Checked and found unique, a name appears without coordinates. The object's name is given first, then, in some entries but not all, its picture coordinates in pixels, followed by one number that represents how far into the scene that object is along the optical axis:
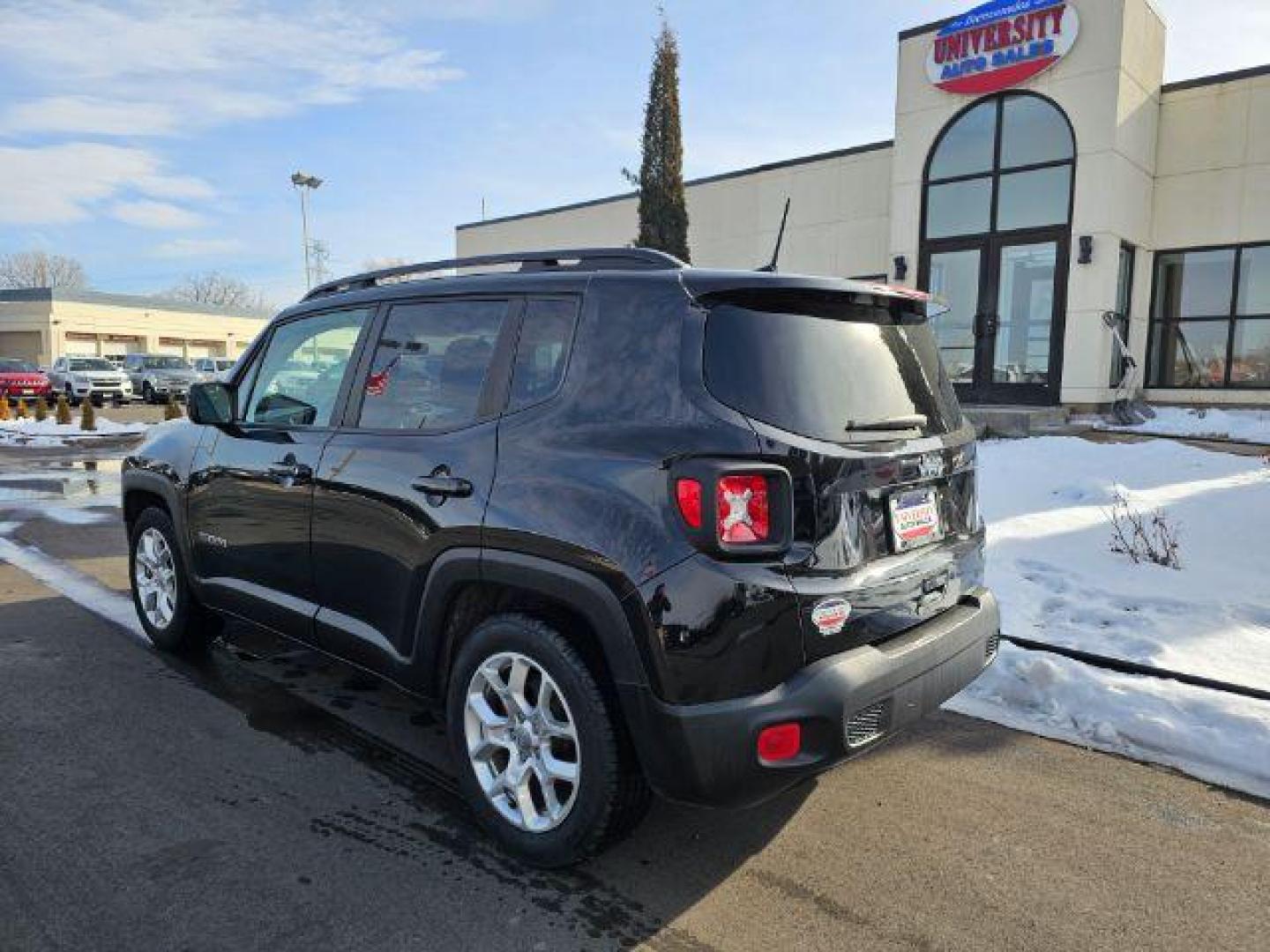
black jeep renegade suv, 2.52
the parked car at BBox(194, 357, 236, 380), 34.38
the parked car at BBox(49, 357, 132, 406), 30.48
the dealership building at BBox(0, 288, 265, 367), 62.88
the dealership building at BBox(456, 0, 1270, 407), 13.87
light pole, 46.12
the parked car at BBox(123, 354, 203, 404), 32.38
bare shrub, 6.24
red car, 30.77
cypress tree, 17.78
